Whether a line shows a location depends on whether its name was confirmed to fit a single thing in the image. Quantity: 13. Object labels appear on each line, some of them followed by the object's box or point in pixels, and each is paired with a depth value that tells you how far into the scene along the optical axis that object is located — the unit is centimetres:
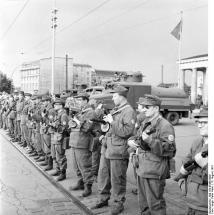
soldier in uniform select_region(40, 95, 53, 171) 772
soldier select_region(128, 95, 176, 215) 389
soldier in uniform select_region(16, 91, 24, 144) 1128
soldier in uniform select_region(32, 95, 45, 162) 862
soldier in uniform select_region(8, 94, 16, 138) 1275
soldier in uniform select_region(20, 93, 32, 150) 1045
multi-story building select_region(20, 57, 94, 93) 3787
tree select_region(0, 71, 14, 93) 2713
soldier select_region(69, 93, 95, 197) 581
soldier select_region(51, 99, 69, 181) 686
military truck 1723
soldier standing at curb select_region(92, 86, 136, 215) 470
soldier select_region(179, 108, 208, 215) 324
